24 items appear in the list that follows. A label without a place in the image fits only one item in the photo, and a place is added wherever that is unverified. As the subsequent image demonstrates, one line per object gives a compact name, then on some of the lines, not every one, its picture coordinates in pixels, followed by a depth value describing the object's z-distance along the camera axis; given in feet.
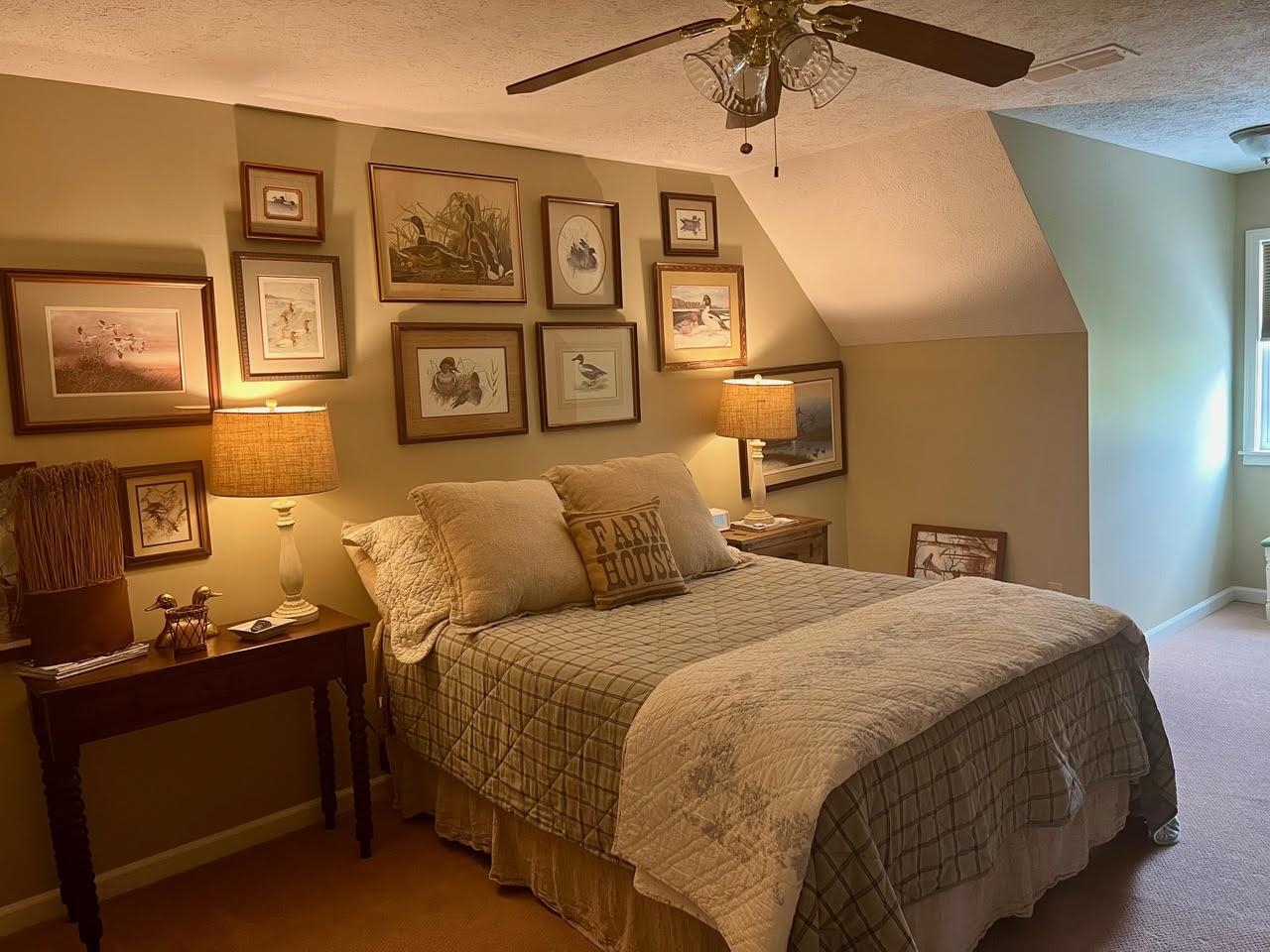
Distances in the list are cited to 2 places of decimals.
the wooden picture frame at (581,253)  12.61
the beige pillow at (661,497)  10.82
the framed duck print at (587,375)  12.71
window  17.40
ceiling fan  6.03
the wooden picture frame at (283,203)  10.00
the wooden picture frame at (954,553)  15.19
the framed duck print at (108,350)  8.74
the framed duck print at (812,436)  15.64
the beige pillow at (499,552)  9.46
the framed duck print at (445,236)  11.11
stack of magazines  8.00
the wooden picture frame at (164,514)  9.36
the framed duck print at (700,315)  14.12
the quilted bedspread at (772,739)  6.04
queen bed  6.15
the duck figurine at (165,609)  8.78
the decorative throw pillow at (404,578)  9.74
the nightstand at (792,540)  13.56
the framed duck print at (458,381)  11.33
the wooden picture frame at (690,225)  14.11
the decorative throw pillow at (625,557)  10.00
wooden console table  7.89
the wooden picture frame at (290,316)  10.05
